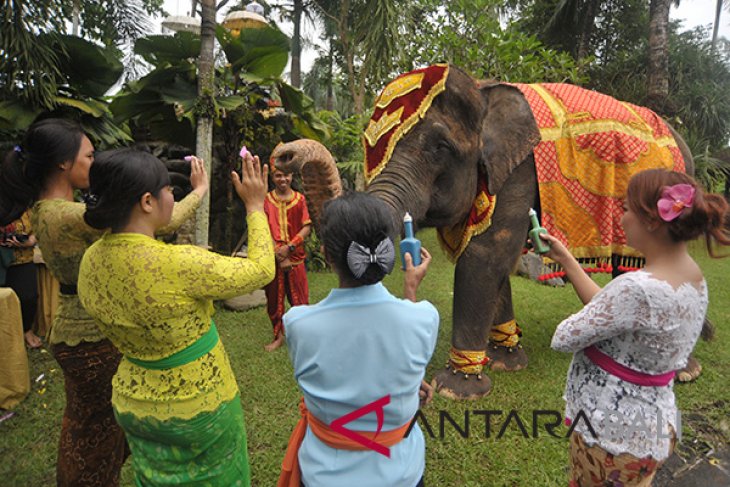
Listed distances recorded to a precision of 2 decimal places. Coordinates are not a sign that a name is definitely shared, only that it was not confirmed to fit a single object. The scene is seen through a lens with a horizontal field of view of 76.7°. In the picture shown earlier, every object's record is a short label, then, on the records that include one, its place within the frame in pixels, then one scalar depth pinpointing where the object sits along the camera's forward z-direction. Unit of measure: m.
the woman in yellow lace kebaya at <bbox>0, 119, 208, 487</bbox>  1.89
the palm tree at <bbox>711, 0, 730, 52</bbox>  20.52
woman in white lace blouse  1.48
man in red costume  4.31
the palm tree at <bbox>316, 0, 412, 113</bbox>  9.50
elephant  2.92
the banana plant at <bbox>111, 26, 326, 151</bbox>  5.32
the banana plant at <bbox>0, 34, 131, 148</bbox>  4.62
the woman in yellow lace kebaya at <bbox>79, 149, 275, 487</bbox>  1.47
